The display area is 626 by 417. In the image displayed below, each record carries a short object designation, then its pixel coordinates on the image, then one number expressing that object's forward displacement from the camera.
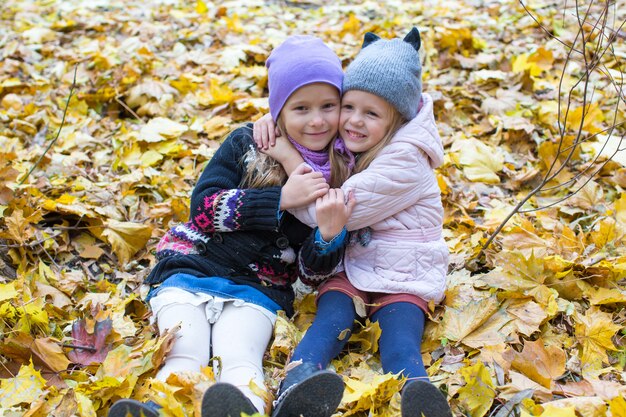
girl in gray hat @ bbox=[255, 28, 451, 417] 2.30
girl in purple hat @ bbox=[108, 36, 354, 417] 2.26
